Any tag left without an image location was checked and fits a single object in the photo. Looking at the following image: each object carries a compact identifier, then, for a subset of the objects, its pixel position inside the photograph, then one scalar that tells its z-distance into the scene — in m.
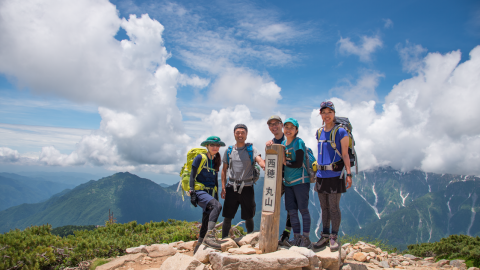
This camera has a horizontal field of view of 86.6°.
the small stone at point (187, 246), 7.90
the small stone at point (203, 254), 5.57
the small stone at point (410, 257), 9.13
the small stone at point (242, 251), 5.29
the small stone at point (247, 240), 6.19
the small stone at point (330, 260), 5.31
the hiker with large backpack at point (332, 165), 5.48
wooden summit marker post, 5.54
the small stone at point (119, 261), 6.42
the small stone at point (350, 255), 7.33
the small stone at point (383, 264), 7.05
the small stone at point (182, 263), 5.08
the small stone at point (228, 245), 5.68
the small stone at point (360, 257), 7.19
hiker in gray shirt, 6.10
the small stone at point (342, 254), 5.97
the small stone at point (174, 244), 8.16
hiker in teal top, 5.70
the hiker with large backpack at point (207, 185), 6.02
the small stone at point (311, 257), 5.07
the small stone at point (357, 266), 6.22
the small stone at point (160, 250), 7.49
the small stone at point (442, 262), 8.50
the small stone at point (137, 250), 7.80
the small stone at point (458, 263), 8.06
